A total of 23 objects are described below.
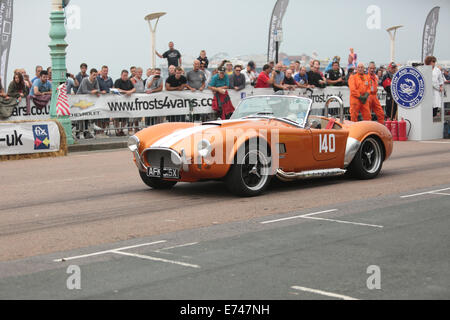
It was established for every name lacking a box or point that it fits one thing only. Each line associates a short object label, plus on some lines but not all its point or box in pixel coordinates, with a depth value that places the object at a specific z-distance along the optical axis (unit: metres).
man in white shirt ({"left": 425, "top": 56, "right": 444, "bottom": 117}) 20.30
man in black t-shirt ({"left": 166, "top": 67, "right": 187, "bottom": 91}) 19.73
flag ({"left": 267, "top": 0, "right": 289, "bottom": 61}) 28.67
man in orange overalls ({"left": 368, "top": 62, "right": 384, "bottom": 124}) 18.23
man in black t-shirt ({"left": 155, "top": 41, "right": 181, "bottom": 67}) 23.16
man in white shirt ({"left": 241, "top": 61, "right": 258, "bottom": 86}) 22.06
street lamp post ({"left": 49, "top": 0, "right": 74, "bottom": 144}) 17.42
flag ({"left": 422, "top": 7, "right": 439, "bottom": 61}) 35.75
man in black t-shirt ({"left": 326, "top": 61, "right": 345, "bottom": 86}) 23.17
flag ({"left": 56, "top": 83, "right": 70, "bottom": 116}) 17.16
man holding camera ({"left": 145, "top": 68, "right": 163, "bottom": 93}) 19.48
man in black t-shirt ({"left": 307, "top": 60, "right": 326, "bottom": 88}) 22.16
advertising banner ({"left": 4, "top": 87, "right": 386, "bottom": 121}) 17.75
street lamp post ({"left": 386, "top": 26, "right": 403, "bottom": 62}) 41.28
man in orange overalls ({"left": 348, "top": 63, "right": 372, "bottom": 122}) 18.03
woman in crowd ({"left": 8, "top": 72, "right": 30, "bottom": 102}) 16.86
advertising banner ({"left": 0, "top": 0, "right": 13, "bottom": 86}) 21.11
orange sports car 9.37
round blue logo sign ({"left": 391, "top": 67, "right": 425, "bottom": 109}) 18.73
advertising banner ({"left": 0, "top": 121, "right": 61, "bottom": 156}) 15.40
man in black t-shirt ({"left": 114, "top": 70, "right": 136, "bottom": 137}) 18.97
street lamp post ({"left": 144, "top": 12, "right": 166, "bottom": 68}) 28.31
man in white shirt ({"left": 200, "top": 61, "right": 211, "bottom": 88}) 20.84
